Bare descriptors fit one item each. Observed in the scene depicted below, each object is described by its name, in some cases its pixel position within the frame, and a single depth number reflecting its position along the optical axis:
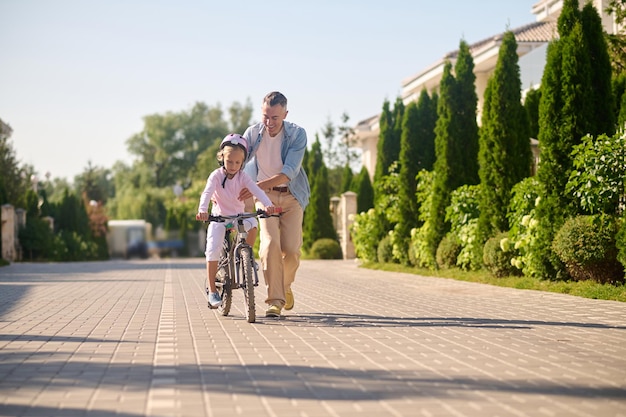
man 11.21
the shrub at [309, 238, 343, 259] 41.56
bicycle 10.70
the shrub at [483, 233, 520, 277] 18.19
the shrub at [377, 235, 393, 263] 28.69
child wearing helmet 11.05
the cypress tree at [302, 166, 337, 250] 43.19
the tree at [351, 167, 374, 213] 41.47
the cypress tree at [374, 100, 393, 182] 32.03
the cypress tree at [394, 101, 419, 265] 26.77
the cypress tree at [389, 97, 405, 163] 32.06
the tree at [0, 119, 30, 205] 51.06
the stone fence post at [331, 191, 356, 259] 42.16
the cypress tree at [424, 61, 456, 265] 23.17
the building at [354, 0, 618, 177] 37.06
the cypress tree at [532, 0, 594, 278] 16.34
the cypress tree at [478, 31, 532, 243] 19.59
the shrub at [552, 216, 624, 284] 14.80
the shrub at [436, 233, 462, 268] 22.16
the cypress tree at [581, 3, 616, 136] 16.47
